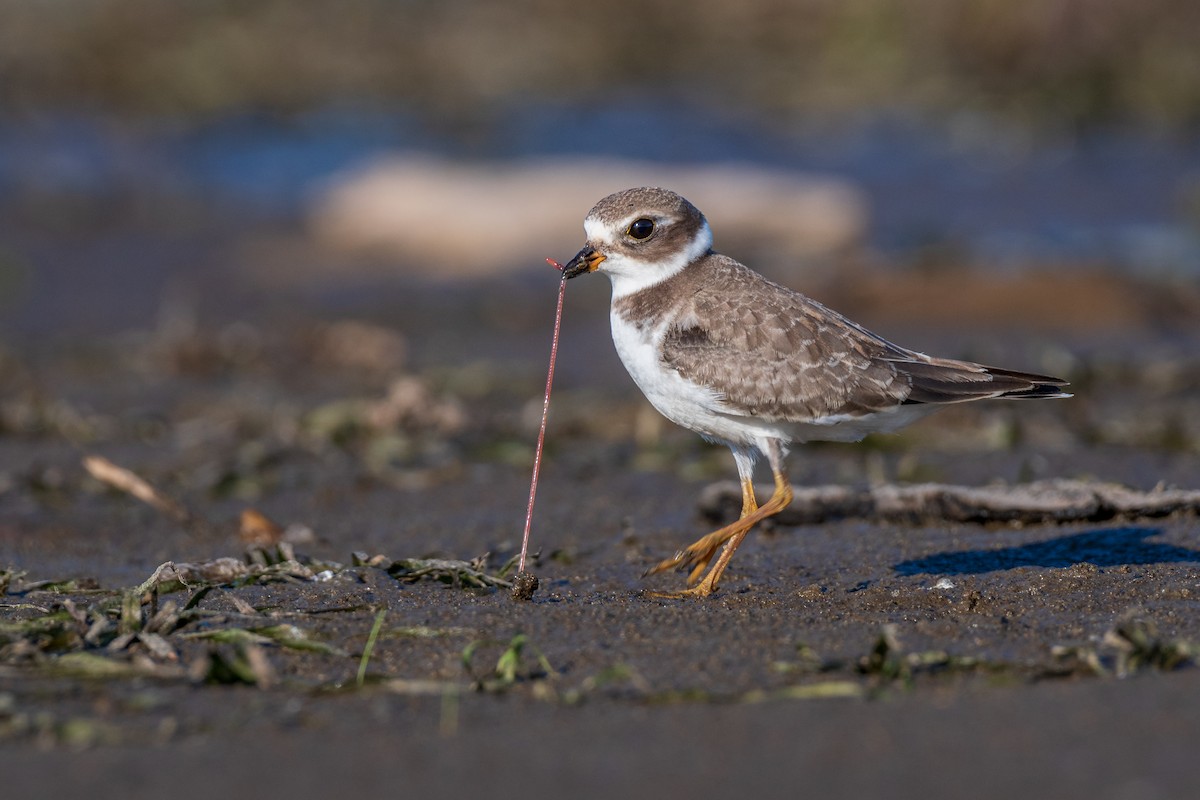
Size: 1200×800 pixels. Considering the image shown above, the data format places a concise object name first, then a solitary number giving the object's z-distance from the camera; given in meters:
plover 10.68
